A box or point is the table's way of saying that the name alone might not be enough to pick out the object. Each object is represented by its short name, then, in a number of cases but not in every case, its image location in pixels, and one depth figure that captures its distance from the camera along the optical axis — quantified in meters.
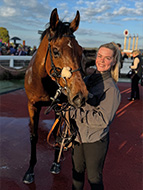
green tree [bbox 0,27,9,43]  71.35
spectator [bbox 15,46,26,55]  15.60
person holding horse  1.53
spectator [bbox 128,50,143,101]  6.95
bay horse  1.60
